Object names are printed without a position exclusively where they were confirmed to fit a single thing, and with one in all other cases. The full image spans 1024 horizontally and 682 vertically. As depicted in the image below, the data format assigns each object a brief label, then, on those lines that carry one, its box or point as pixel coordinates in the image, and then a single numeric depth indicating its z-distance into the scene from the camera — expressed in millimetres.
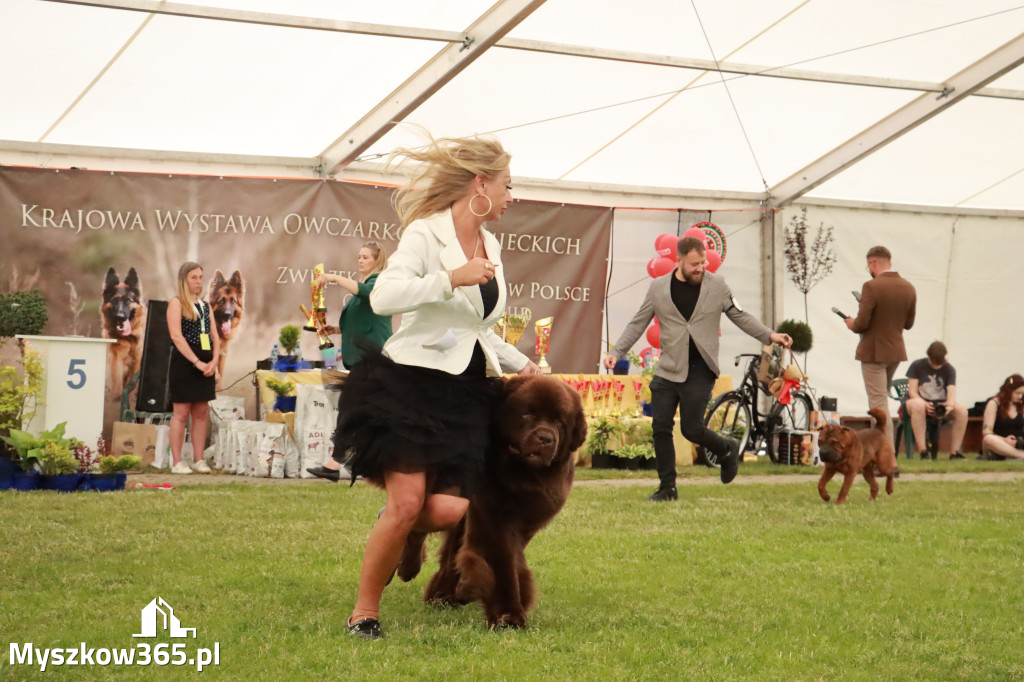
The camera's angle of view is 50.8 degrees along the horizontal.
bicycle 12398
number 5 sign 9250
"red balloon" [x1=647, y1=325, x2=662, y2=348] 12953
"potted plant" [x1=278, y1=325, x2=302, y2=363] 11656
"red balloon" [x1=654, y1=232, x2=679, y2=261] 13789
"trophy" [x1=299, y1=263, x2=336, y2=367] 10852
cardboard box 11508
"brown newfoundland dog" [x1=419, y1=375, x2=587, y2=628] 3941
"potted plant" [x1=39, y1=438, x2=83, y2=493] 8383
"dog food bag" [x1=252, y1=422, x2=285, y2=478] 10477
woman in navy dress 10414
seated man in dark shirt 13875
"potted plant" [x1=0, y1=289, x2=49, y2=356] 10320
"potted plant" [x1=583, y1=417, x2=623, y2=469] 12000
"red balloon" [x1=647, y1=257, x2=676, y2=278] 13618
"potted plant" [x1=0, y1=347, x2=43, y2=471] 8891
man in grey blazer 8117
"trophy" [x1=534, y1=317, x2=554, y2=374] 12356
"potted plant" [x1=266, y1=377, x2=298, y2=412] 10922
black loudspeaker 12094
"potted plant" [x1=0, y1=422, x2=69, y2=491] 8438
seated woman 13930
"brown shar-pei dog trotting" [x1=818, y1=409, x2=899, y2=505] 8148
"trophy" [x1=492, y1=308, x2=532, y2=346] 11789
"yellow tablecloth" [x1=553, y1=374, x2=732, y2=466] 12469
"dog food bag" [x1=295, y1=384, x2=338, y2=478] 10359
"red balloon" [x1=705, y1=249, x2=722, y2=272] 13789
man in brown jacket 9969
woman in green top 8344
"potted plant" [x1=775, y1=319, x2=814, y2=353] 14102
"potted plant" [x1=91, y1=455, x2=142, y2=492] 8656
